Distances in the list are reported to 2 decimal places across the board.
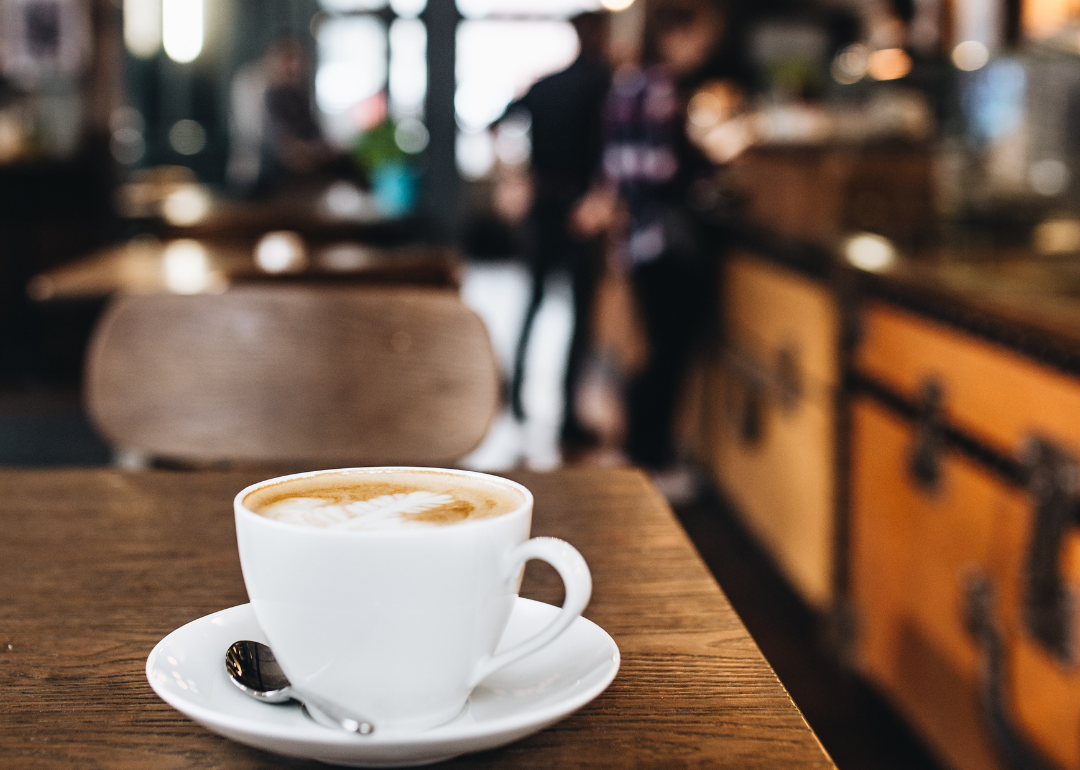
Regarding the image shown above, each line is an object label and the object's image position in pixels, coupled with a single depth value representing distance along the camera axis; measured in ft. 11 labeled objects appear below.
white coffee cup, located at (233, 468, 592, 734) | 1.37
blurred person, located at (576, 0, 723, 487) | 11.33
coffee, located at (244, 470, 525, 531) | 1.49
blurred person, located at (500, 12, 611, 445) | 12.70
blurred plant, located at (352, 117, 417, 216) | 15.57
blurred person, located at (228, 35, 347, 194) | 18.67
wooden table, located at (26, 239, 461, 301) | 6.71
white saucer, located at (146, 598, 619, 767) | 1.31
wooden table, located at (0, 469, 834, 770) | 1.43
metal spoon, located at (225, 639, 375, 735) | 1.40
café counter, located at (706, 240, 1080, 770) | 4.94
